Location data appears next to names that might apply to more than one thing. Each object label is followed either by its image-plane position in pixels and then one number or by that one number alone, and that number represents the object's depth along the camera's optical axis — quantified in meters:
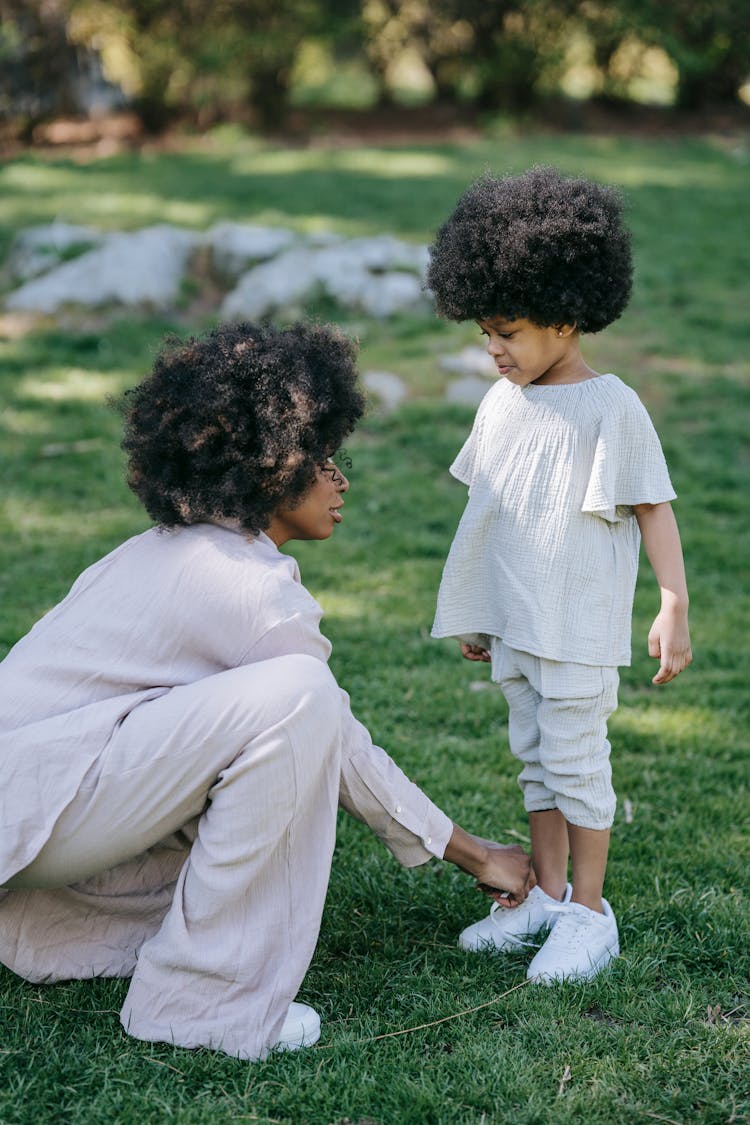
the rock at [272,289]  7.02
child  2.51
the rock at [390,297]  7.18
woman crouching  2.21
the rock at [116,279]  7.23
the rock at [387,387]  6.23
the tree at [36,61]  11.70
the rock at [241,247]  7.54
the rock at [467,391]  6.26
